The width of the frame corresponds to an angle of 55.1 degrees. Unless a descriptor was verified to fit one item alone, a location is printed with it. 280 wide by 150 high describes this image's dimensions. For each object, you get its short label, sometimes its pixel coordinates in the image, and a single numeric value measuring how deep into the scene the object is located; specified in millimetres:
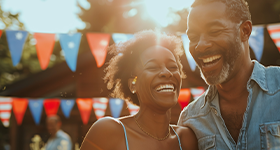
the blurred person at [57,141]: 6207
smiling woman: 2236
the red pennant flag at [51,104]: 8633
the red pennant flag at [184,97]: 7781
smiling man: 2334
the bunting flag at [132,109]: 7836
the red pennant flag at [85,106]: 8345
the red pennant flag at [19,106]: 8547
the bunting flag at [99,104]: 8258
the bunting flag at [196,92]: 7973
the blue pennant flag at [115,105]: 8133
